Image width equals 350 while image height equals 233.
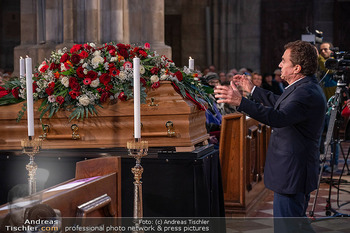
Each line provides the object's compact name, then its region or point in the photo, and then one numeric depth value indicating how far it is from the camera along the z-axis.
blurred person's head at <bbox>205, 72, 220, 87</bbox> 8.83
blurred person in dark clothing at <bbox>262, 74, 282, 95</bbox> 12.97
